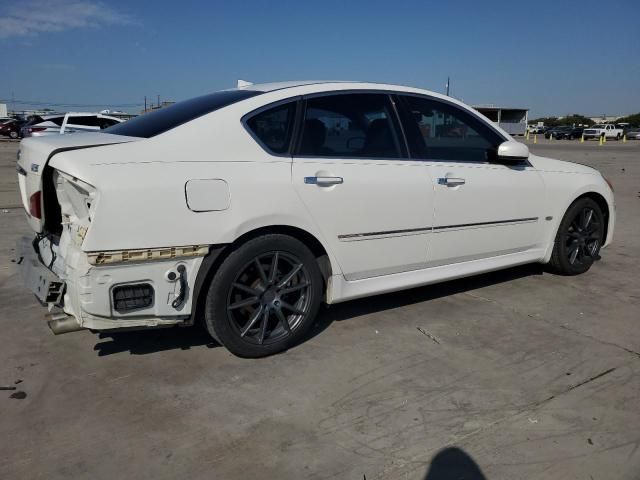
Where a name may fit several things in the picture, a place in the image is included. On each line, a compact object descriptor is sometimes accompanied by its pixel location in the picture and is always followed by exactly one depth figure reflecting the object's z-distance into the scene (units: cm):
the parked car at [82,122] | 1742
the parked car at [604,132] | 5362
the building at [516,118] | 6184
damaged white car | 275
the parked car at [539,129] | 7581
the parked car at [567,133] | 5778
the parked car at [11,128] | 3228
